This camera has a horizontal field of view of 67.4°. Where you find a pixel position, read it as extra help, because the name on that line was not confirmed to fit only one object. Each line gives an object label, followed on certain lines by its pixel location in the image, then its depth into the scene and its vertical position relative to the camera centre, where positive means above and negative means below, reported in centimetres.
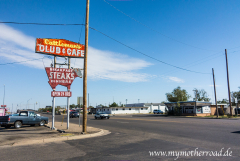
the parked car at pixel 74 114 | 4801 -366
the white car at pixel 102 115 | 3597 -303
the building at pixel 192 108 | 4605 -236
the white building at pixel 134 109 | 7729 -422
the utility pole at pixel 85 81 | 1309 +139
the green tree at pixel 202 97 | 9799 +120
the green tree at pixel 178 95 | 8912 +215
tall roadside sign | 1579 +428
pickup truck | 1767 -199
